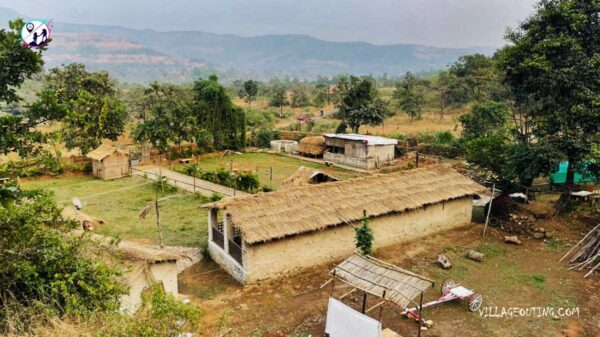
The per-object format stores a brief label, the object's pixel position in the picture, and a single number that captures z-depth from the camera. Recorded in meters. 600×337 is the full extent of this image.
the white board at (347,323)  10.49
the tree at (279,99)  73.69
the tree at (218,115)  39.19
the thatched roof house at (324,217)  15.00
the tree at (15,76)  7.53
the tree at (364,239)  15.78
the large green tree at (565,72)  18.84
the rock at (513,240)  18.20
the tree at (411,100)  57.38
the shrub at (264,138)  43.66
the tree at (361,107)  41.78
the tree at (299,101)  79.62
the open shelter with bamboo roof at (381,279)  10.95
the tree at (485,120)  36.81
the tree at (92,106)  33.19
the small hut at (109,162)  31.06
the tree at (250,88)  71.56
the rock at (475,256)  16.61
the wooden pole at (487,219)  19.28
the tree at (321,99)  78.56
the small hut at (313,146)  38.78
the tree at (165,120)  35.44
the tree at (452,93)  58.84
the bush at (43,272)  8.17
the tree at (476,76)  53.91
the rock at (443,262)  15.93
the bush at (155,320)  7.00
